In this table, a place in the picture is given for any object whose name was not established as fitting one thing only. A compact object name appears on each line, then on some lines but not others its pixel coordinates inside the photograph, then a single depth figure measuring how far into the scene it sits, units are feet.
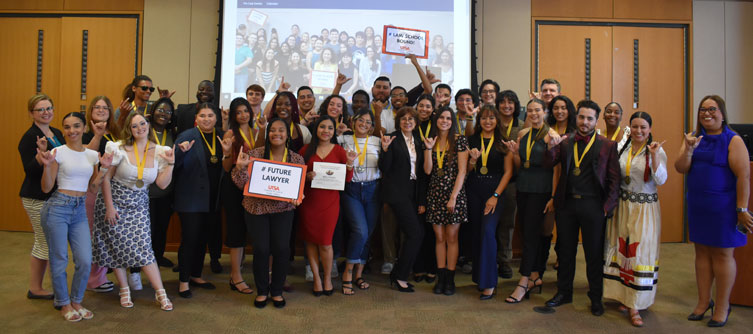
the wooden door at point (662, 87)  20.36
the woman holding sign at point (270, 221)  11.08
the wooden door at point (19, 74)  20.51
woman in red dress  11.75
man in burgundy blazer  10.80
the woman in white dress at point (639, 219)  10.65
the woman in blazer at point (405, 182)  12.26
